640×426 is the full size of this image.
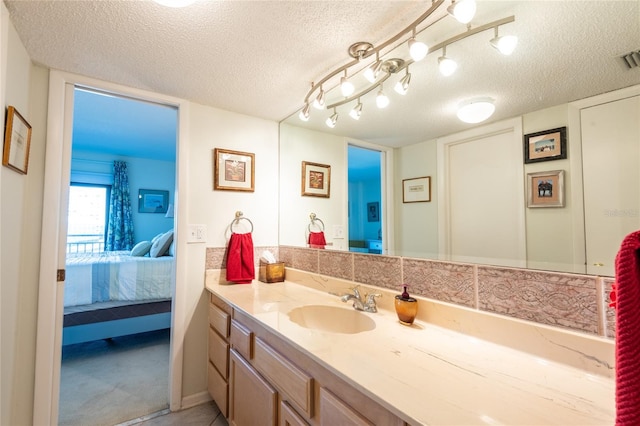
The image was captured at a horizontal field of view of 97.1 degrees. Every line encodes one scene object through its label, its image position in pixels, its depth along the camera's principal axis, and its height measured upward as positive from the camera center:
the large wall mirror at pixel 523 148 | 0.84 +0.29
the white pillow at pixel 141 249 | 3.34 -0.31
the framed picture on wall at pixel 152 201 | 4.67 +0.38
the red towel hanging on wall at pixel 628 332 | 0.46 -0.18
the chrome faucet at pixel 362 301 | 1.29 -0.36
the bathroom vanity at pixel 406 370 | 0.61 -0.39
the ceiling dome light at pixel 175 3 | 0.99 +0.79
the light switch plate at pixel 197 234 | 1.91 -0.07
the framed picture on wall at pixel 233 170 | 2.02 +0.40
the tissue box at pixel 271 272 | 1.98 -0.34
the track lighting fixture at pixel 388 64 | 1.04 +0.77
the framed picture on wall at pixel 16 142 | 1.20 +0.37
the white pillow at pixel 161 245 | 3.20 -0.25
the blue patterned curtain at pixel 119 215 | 4.35 +0.13
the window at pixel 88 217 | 4.22 +0.09
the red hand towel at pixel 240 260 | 1.94 -0.25
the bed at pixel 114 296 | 2.49 -0.69
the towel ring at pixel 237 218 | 2.08 +0.04
